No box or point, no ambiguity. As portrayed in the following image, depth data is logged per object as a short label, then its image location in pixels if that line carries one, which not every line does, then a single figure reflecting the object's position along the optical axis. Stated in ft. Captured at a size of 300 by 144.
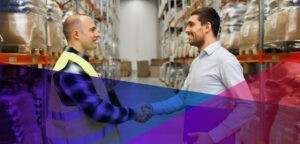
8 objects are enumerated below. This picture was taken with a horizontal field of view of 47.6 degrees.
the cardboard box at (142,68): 61.26
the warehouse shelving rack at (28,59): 9.37
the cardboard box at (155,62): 60.56
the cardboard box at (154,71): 57.98
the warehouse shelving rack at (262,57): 9.35
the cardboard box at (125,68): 61.05
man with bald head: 6.29
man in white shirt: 6.43
